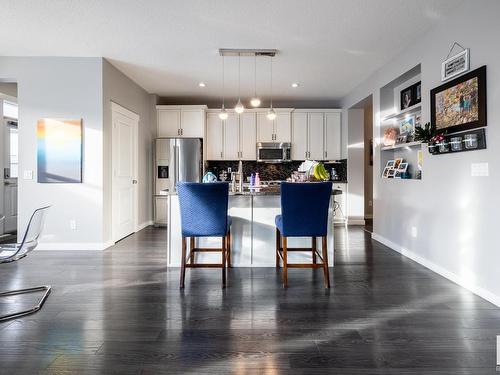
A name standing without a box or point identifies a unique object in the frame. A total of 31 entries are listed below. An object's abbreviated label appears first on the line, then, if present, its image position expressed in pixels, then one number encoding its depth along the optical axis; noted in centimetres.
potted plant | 350
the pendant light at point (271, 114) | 493
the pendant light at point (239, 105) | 459
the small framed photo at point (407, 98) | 452
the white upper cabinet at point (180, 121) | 696
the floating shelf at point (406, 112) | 418
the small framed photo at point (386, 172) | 486
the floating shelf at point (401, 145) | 403
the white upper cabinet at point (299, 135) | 722
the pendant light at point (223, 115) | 484
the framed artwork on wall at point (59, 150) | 458
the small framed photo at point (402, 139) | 457
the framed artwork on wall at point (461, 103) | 284
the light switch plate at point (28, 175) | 458
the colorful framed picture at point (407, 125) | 446
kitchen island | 378
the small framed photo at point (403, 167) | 446
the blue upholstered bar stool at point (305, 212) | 304
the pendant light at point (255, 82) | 475
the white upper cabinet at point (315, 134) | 721
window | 580
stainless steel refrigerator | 664
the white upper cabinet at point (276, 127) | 722
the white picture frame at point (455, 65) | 304
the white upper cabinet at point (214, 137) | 722
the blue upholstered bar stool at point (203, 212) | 307
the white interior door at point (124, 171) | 522
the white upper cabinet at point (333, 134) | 720
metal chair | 258
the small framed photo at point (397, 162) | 470
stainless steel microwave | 717
